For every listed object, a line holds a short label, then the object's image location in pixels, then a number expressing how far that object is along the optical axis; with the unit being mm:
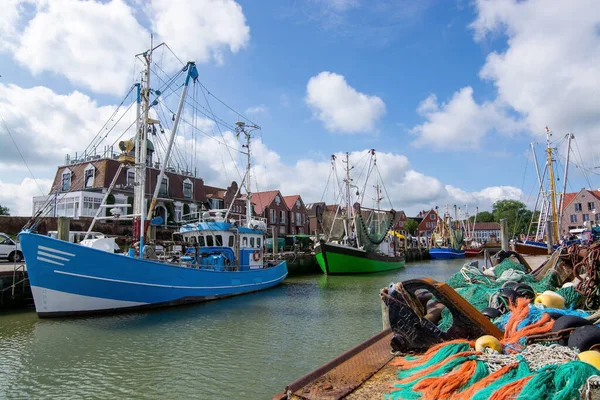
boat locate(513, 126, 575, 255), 34969
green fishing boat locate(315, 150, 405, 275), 30734
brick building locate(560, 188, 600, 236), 61094
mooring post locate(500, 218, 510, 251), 23022
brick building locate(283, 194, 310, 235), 58875
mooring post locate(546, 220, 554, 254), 23683
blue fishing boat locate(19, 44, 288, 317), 12664
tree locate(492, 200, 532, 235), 93125
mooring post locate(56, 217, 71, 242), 15742
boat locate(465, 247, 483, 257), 57719
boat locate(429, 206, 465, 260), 55531
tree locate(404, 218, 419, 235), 83938
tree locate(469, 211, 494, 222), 125025
